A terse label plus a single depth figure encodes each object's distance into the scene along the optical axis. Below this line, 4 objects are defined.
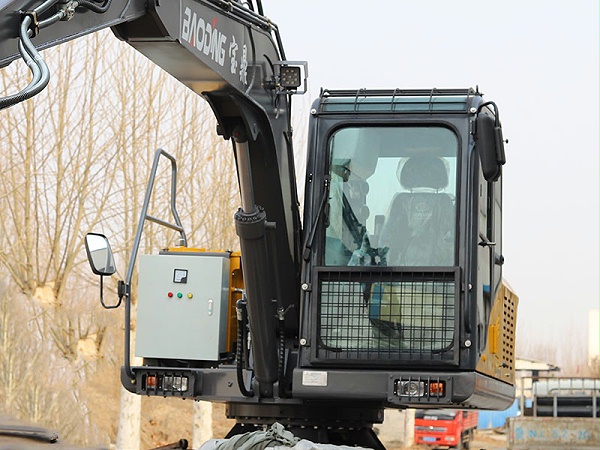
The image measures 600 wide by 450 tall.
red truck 53.17
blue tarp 84.29
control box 13.68
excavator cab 12.53
